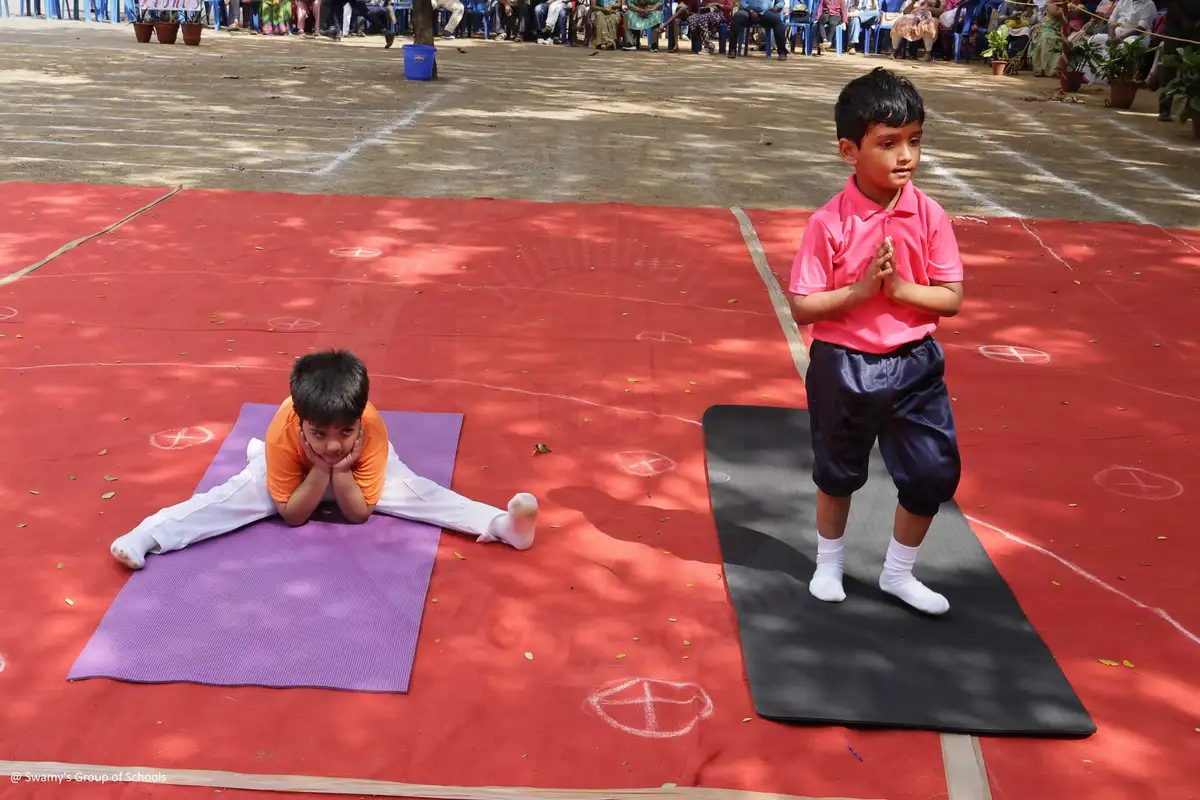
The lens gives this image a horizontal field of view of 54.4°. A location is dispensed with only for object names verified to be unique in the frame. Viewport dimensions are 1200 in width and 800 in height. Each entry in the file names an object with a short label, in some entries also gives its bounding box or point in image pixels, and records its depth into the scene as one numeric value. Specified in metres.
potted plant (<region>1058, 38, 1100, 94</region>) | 12.46
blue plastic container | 12.71
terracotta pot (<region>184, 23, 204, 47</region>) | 15.59
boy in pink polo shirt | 2.73
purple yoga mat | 2.72
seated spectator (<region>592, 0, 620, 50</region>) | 17.17
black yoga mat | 2.68
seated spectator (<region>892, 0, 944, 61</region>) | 16.77
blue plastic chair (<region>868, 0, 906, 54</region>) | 17.61
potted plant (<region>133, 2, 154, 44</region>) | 15.79
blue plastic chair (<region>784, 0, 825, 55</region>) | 17.44
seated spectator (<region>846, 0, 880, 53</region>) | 17.69
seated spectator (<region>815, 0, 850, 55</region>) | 17.31
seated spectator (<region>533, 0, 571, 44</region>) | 17.62
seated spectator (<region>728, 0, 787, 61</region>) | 16.78
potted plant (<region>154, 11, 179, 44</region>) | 15.72
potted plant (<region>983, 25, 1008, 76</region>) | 15.24
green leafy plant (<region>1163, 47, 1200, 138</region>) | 9.74
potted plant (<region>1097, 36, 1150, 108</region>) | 11.79
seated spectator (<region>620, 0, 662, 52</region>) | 17.09
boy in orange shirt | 3.06
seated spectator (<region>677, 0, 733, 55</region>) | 17.05
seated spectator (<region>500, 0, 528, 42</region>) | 17.81
